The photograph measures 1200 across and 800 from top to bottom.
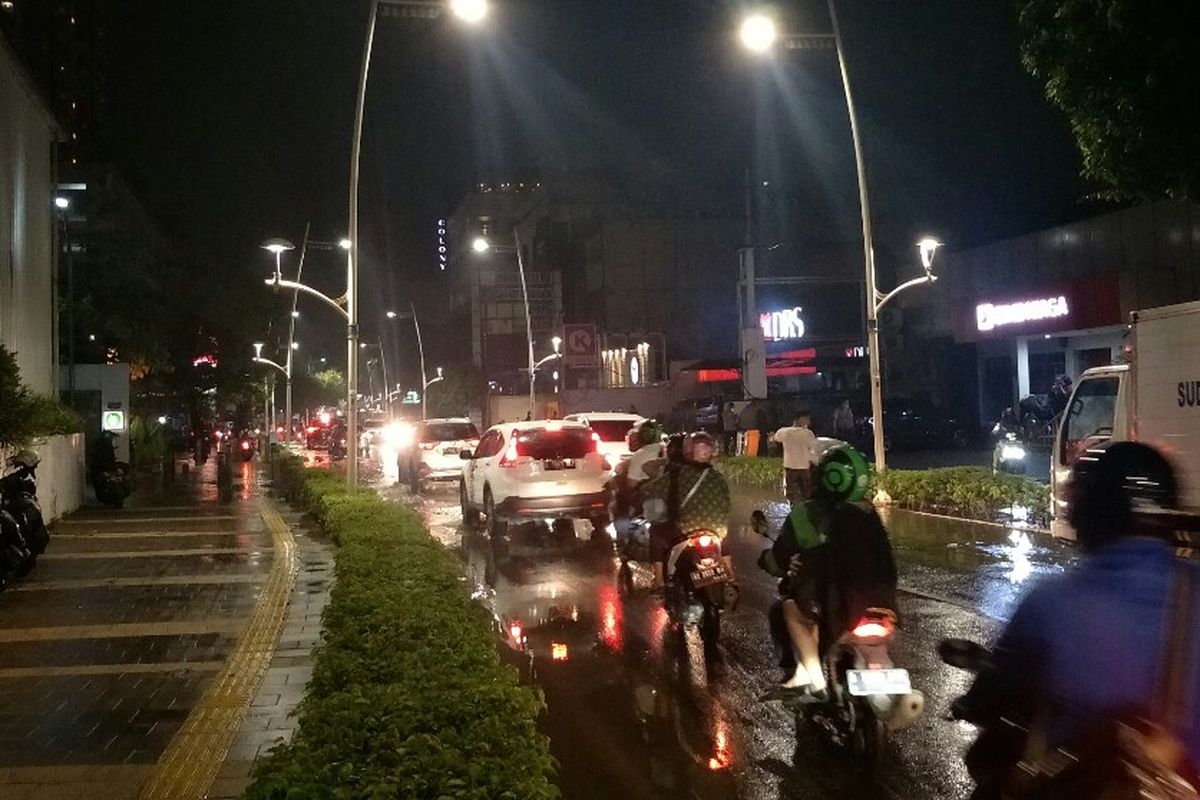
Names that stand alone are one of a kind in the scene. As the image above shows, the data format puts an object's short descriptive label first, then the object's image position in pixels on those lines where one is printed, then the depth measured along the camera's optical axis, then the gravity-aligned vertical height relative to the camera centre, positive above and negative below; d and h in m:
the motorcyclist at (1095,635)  3.07 -0.60
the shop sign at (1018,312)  32.03 +2.86
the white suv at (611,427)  22.64 +0.04
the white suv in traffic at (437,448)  27.45 -0.31
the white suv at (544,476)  16.83 -0.64
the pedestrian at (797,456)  18.47 -0.52
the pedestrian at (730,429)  36.22 -0.14
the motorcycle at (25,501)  13.12 -0.58
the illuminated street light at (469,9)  13.96 +5.00
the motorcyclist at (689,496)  9.57 -0.57
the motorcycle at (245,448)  46.57 -0.27
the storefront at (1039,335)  31.16 +2.28
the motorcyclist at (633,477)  12.52 -0.53
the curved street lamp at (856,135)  15.98 +4.97
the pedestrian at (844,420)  35.34 +0.02
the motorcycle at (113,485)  23.73 -0.79
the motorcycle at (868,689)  6.07 -1.38
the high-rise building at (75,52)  52.62 +20.85
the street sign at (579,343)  43.28 +3.15
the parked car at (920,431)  39.78 -0.44
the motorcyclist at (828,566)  6.23 -0.78
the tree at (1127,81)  12.10 +3.56
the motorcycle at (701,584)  9.20 -1.24
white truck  11.23 +0.22
